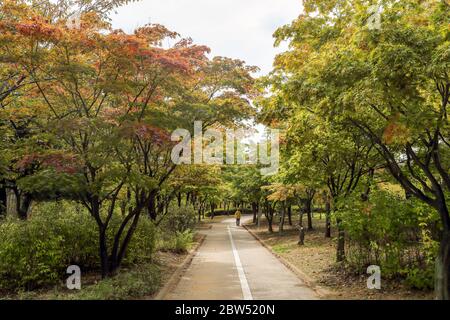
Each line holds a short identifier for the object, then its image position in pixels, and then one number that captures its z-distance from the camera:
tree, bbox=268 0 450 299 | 6.11
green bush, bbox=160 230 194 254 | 16.64
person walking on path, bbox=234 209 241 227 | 40.31
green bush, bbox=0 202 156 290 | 8.84
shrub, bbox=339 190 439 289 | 8.52
